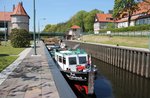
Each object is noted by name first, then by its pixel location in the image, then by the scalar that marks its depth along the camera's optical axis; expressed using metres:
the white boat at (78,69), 10.15
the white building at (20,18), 54.11
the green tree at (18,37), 27.40
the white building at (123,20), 42.96
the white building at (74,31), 72.26
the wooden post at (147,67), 14.23
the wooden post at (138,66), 15.37
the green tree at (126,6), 42.48
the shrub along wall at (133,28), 30.97
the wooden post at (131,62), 16.72
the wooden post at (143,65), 14.78
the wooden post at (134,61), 16.03
